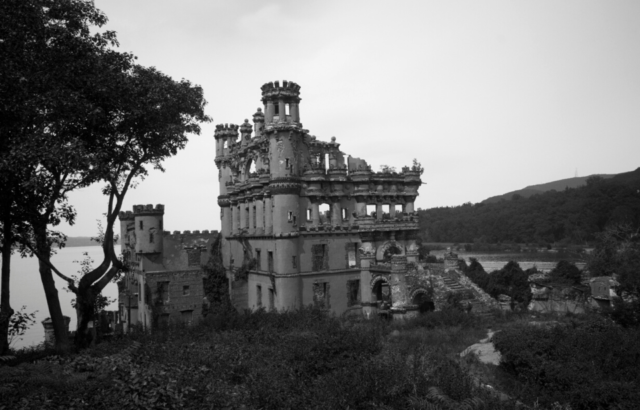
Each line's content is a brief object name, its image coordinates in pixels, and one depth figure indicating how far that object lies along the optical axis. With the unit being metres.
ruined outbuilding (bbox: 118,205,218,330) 32.31
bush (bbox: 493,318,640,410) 10.63
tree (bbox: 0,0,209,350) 12.64
